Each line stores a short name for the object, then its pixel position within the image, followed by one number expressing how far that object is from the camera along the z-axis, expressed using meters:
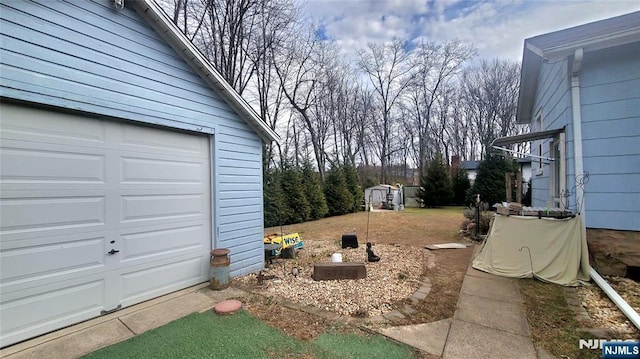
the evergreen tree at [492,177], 15.97
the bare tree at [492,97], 21.98
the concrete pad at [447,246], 6.65
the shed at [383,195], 17.20
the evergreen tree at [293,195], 12.26
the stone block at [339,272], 4.40
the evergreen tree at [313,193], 13.35
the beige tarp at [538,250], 4.18
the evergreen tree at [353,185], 16.38
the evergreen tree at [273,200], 11.20
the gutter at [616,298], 2.87
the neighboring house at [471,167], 25.59
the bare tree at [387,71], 23.53
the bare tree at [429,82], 22.88
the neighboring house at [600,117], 4.07
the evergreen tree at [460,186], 18.55
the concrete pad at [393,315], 3.11
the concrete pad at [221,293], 3.73
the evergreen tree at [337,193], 15.00
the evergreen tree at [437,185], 17.92
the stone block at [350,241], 6.75
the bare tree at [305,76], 16.69
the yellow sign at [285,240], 5.92
